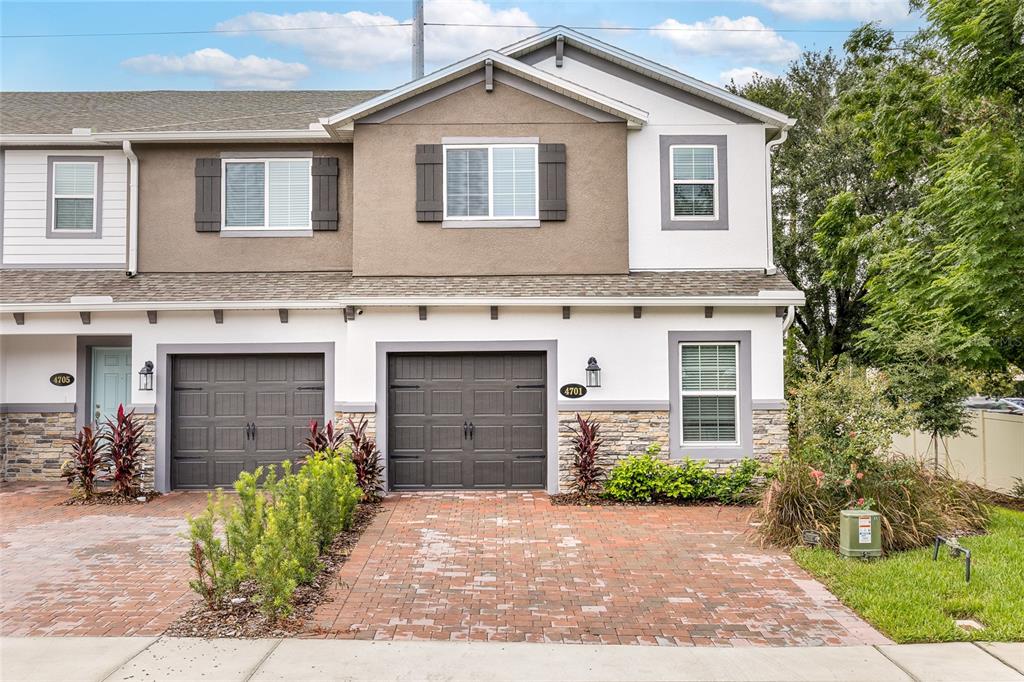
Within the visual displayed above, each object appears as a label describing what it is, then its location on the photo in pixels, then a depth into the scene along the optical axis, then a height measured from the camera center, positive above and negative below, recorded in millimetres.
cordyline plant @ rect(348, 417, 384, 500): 11320 -1334
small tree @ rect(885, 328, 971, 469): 11734 -234
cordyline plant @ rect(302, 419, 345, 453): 11500 -998
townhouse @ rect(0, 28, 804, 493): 12133 +1566
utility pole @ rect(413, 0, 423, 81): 20453 +8913
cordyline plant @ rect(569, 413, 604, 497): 11586 -1343
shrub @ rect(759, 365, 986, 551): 8695 -1269
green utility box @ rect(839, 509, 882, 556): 7953 -1669
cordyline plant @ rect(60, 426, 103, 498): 11562 -1310
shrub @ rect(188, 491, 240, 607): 6344 -1580
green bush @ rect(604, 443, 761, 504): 11484 -1646
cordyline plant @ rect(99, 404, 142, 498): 11789 -1242
